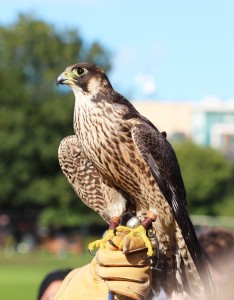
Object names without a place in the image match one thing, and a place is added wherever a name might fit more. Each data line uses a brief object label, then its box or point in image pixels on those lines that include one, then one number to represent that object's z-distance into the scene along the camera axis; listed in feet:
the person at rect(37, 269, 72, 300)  21.02
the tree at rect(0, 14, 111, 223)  195.62
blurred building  378.53
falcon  18.12
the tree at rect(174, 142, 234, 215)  257.14
